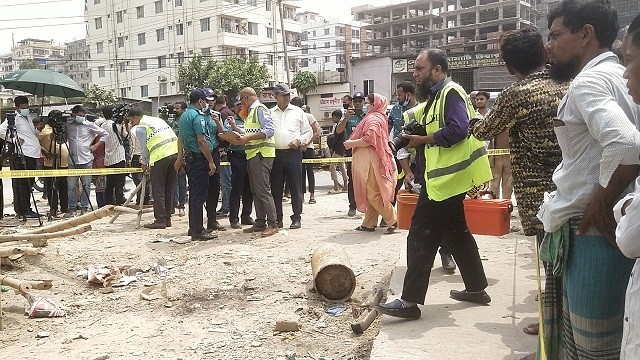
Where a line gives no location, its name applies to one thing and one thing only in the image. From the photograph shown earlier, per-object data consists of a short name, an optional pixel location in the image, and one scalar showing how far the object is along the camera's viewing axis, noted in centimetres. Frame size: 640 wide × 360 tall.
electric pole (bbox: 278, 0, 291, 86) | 3070
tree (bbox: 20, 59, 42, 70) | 6228
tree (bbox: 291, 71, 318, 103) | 4222
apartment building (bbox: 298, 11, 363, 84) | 7844
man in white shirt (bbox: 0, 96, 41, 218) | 823
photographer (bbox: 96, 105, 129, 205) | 929
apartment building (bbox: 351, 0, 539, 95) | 6700
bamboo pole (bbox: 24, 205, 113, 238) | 556
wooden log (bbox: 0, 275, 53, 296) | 444
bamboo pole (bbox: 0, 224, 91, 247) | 514
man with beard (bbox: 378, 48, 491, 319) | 360
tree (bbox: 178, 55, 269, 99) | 3553
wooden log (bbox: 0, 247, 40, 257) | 473
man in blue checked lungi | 199
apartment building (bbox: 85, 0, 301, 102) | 4600
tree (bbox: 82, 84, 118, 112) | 3552
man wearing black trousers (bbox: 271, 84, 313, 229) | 686
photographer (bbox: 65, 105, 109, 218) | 898
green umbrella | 909
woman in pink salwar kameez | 649
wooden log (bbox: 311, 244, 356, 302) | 445
